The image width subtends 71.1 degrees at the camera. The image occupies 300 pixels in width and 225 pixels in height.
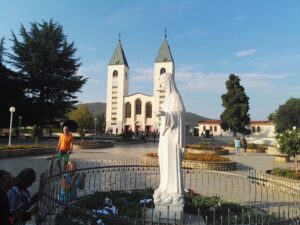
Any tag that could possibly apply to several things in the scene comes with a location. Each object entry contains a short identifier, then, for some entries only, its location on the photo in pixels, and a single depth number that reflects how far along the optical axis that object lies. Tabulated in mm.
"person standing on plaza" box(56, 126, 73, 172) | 7441
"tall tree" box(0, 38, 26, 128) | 21518
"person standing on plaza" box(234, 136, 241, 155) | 17376
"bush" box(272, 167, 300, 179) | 7710
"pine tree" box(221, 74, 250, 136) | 28476
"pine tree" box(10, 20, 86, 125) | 24324
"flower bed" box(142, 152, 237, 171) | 10190
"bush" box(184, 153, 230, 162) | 10468
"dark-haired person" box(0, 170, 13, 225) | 2312
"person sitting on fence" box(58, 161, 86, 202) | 4934
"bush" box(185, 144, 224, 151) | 16589
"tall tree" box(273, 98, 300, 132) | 45576
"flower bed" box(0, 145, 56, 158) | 11261
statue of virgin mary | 4142
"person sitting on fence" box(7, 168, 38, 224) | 2995
